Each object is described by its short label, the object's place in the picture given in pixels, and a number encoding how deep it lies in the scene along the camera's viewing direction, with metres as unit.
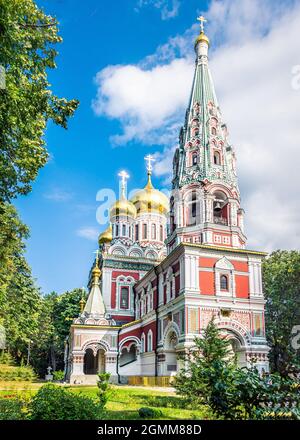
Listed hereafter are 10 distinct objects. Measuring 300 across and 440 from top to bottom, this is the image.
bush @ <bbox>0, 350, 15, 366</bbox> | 25.18
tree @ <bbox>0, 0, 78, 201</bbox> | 9.49
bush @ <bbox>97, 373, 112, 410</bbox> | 10.70
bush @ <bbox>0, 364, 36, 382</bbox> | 23.35
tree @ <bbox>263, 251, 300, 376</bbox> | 28.72
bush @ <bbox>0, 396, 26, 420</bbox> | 7.26
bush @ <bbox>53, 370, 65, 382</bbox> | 34.97
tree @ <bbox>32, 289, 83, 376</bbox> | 44.97
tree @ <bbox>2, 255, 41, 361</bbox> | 23.97
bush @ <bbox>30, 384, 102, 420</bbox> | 6.69
